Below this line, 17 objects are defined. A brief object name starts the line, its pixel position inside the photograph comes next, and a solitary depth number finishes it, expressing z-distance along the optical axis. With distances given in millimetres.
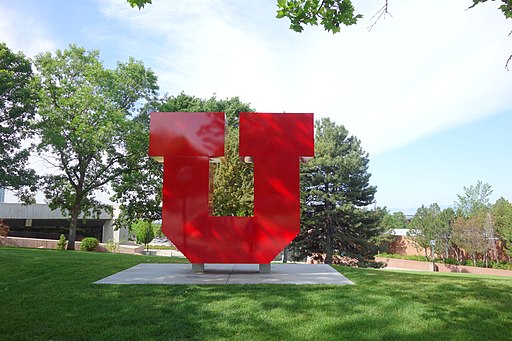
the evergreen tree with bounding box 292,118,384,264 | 32688
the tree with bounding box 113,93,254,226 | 23797
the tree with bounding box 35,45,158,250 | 23984
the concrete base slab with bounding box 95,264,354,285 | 8734
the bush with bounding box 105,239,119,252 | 31644
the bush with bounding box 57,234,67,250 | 28375
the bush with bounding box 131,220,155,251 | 42156
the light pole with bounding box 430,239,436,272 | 39484
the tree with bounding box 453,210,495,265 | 38750
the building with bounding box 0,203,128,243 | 37188
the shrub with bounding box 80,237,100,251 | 27500
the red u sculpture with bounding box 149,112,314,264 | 10031
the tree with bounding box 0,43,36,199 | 24688
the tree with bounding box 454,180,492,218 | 62862
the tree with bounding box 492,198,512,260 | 36938
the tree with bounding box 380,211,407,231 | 76494
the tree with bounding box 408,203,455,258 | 42719
